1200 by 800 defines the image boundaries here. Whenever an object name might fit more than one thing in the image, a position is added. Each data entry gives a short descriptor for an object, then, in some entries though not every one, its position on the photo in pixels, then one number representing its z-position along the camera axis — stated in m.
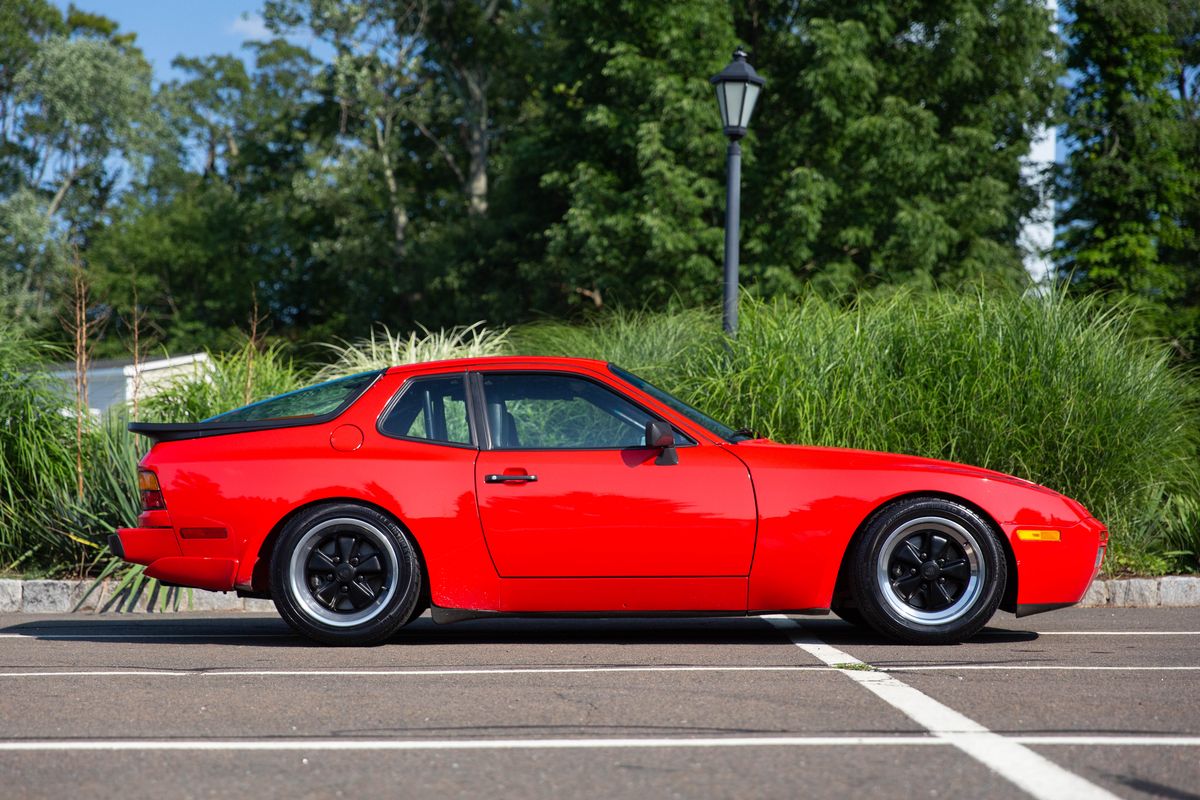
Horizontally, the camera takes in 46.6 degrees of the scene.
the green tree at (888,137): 27.47
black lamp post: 12.05
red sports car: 6.62
